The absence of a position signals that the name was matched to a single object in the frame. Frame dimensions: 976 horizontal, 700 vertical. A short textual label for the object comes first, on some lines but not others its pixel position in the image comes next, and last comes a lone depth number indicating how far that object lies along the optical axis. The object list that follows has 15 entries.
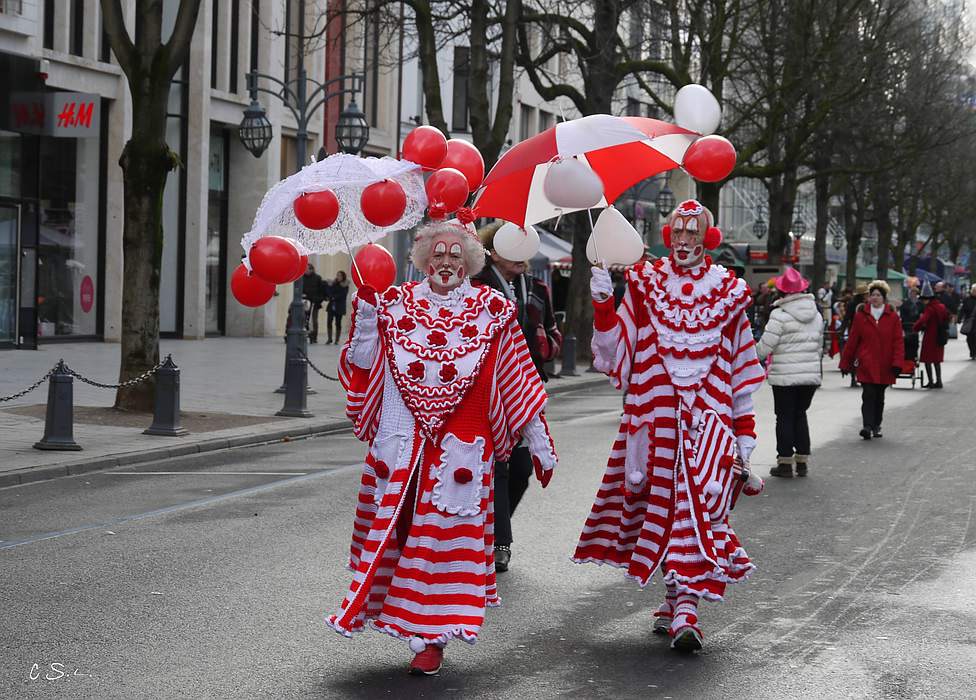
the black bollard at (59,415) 12.68
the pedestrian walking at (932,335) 25.69
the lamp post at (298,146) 16.89
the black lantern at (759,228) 54.12
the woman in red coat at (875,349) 15.99
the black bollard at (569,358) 26.22
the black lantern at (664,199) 39.53
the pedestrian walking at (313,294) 32.66
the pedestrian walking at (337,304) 33.16
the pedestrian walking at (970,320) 35.72
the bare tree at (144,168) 15.91
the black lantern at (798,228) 55.19
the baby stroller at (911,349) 25.81
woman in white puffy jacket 12.64
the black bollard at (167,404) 14.16
